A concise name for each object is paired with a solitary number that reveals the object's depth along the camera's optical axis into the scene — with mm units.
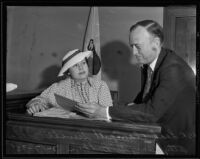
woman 1604
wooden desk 1519
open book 1610
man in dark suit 1566
